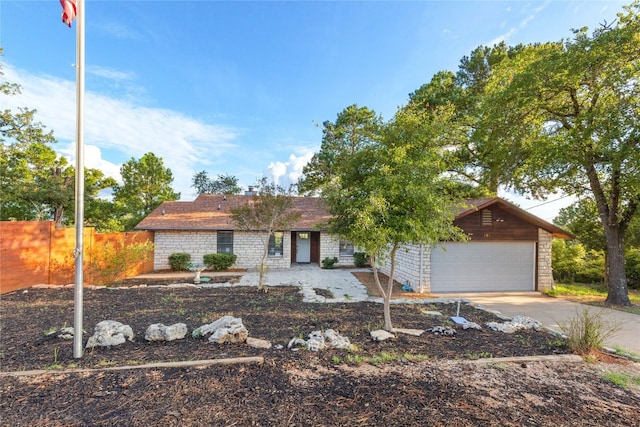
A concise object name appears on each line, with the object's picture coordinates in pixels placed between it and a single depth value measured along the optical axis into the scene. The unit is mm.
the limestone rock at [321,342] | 4191
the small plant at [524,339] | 4598
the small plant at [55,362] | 3385
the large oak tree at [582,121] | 7691
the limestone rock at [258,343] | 4199
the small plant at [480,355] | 3977
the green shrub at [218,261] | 13430
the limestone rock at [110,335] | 4062
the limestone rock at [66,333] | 4364
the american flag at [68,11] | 3465
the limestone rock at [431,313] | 6461
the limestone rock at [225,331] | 4285
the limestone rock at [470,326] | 5330
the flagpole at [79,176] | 3547
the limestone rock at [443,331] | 4992
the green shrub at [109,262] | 9352
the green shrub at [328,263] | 14617
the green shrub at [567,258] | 13906
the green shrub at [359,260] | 14802
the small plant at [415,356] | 3898
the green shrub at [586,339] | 4279
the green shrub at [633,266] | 13073
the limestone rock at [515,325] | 5303
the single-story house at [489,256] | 9773
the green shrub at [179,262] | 13227
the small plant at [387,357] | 3837
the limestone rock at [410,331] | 4980
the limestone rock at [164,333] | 4367
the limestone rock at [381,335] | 4604
